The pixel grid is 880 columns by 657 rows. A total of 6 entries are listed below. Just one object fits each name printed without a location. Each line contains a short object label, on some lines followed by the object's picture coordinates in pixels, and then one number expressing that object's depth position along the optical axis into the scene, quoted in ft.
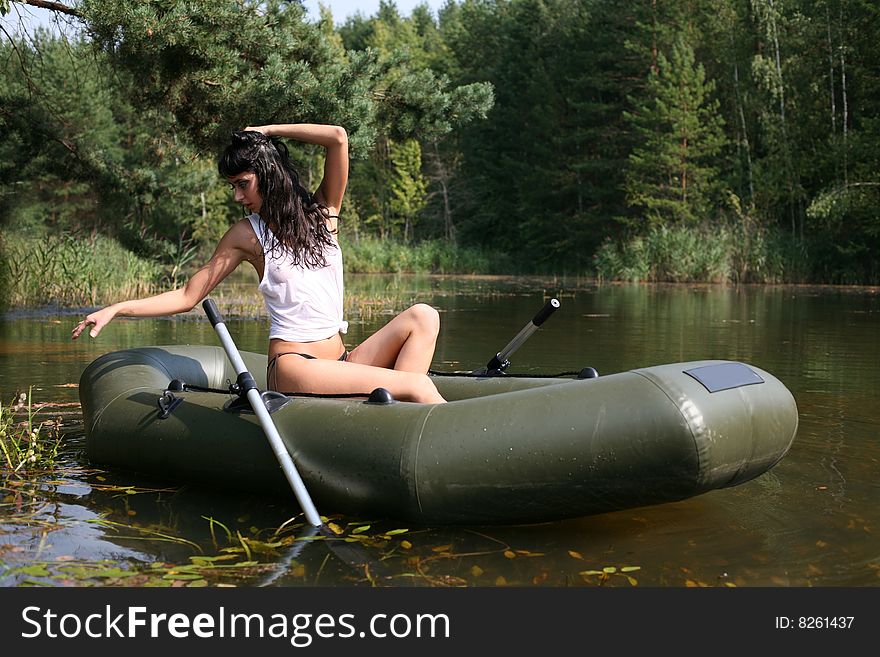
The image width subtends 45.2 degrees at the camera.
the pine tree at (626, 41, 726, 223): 89.30
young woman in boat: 12.60
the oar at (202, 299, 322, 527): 11.48
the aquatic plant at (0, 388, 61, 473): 13.84
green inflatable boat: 10.48
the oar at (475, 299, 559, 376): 14.82
